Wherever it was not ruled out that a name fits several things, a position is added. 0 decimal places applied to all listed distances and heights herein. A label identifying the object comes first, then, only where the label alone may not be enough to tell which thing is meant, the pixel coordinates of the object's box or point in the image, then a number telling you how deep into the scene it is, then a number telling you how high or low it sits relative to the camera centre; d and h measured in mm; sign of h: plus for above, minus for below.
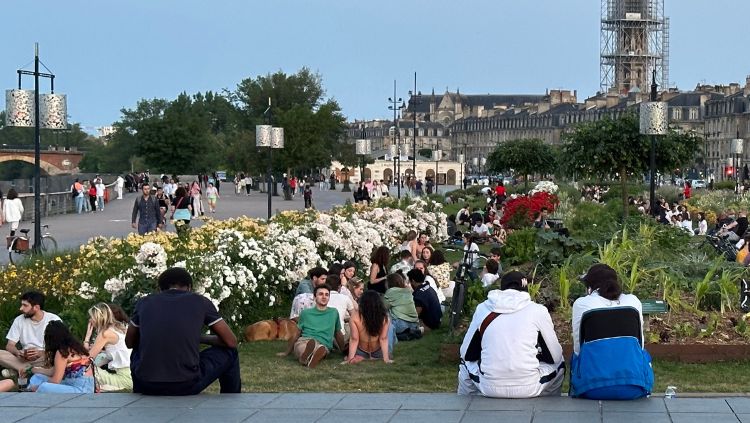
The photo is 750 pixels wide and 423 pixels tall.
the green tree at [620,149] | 36031 +1042
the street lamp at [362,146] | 52094 +1594
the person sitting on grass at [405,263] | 17922 -1081
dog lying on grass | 15219 -1693
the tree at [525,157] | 63688 +1423
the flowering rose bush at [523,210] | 31031 -564
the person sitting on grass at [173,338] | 9023 -1061
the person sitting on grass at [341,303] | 14156 -1272
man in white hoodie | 9070 -1162
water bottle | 8969 -1434
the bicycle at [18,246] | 22812 -1073
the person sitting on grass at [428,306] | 15609 -1426
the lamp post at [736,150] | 53219 +1506
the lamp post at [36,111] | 21688 +1250
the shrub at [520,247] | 21641 -1021
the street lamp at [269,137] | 30156 +1130
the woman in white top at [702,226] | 31727 -995
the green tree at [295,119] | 66125 +3610
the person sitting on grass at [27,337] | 12008 -1422
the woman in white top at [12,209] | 28344 -511
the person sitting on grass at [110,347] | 11555 -1458
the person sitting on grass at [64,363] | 10492 -1432
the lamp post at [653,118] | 26156 +1372
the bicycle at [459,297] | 13859 -1201
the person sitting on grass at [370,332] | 13039 -1465
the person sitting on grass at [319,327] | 13273 -1455
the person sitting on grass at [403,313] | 14914 -1453
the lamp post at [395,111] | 65825 +3915
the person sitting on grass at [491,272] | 17000 -1137
